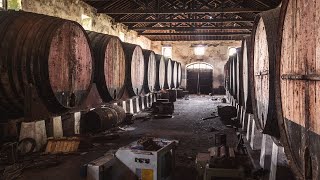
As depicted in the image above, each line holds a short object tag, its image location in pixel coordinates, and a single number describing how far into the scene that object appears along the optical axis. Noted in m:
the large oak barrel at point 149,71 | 10.93
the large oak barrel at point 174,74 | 18.11
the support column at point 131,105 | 10.12
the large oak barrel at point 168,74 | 15.48
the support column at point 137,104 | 11.12
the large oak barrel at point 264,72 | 3.00
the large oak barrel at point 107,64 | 7.01
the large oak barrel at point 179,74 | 21.77
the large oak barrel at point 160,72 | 13.13
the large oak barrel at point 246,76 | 4.70
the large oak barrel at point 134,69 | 8.90
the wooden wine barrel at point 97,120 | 6.76
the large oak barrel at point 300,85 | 1.78
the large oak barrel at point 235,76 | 8.21
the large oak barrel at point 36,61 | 4.33
